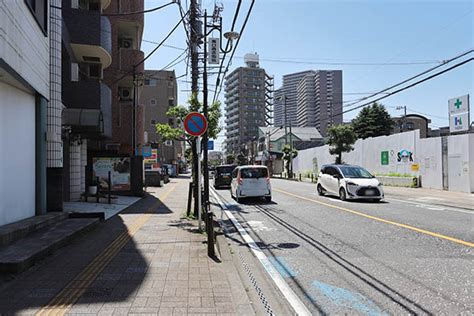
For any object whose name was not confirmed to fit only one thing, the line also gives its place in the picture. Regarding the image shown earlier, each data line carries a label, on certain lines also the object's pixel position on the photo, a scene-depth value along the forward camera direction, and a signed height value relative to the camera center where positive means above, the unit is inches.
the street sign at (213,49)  515.7 +152.6
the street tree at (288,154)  2005.4 +41.3
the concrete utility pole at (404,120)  2404.0 +258.9
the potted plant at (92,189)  684.1 -48.4
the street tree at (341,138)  1379.2 +85.3
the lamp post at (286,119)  1819.6 +218.5
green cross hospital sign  924.6 +117.2
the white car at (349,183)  640.4 -38.2
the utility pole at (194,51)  506.3 +156.6
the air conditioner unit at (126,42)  1051.9 +331.1
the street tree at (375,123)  2162.9 +223.2
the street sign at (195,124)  356.8 +35.8
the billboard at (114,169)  796.6 -14.7
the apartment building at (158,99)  2778.1 +467.5
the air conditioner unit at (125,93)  1048.2 +190.7
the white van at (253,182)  678.5 -36.4
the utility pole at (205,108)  437.6 +62.7
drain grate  178.6 -69.5
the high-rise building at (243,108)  3869.6 +642.1
